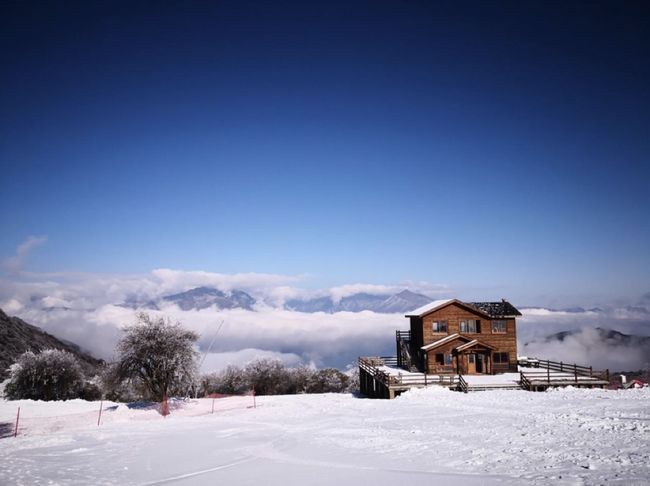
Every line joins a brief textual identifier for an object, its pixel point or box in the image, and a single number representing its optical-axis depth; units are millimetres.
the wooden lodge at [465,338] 44625
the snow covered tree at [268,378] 65000
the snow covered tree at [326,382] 68312
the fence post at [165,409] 31144
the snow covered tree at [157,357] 35469
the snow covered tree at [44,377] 49812
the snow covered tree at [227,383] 65375
